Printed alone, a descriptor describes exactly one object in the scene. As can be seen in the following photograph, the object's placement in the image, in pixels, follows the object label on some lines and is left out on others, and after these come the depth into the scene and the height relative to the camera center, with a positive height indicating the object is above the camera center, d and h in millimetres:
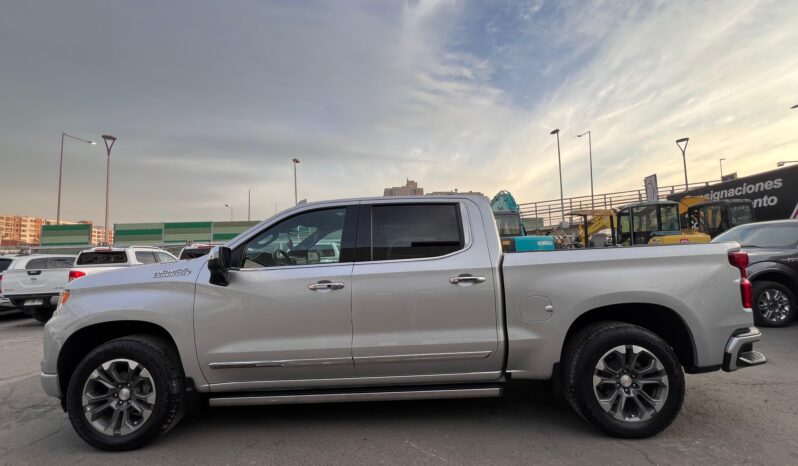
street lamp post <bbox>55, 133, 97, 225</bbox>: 29853 +6313
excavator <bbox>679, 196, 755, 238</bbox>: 14688 +1204
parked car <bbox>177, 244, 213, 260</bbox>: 12125 +220
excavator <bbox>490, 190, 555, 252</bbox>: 7359 +949
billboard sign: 15586 +2211
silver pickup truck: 3326 -646
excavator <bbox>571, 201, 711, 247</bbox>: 13439 +894
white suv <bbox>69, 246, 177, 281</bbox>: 9102 +27
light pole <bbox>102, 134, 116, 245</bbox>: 26612 +6606
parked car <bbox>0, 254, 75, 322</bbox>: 9367 -494
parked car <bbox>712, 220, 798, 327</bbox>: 6906 -527
